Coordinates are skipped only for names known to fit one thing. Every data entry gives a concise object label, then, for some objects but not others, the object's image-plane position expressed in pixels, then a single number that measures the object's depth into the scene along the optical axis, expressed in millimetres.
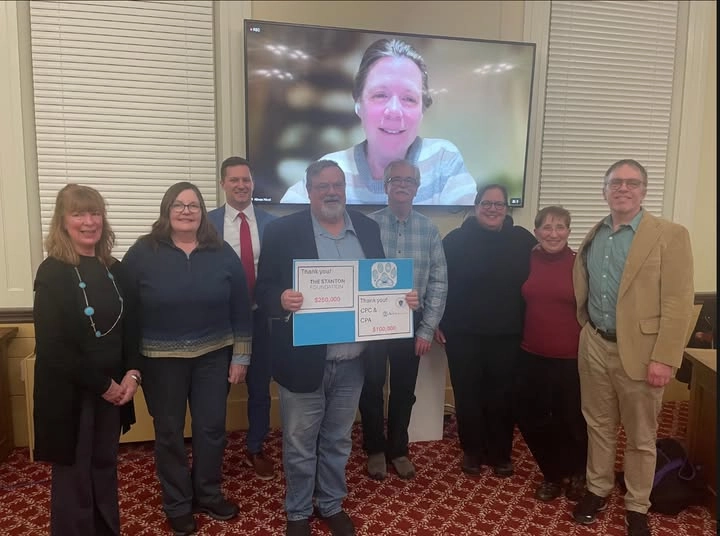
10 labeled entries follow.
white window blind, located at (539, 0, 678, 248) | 3826
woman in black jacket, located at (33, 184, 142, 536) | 1870
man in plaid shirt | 2723
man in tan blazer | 2193
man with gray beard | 2137
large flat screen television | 3320
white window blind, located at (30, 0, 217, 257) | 3096
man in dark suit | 2768
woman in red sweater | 2625
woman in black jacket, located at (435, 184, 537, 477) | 2773
